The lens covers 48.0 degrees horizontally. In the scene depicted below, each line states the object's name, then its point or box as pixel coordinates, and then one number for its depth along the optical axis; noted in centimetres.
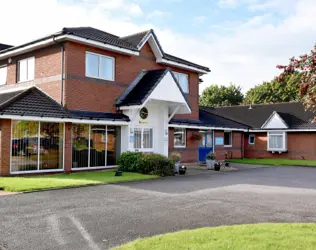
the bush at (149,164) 1628
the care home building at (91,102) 1534
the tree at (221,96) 6956
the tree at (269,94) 5952
